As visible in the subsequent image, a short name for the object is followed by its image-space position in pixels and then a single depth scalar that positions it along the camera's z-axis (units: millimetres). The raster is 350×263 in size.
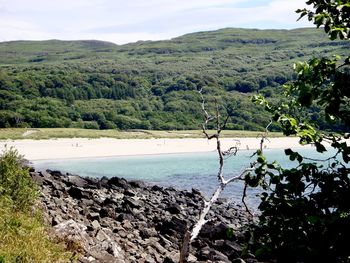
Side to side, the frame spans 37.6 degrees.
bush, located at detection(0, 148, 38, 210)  13164
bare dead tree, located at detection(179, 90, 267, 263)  8294
